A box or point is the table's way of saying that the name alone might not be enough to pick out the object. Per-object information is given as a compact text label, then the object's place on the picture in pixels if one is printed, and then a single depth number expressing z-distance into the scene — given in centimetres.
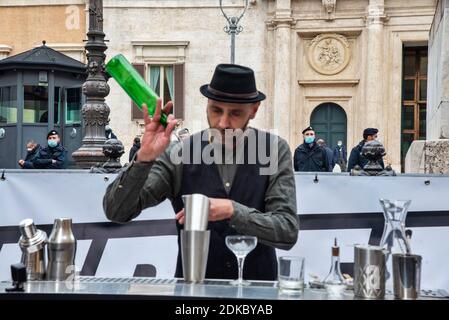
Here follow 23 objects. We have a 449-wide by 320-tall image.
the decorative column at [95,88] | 998
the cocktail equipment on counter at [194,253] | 268
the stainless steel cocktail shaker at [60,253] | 287
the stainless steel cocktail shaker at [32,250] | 286
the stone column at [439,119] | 739
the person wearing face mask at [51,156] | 1209
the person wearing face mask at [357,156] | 1207
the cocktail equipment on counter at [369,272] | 249
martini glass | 289
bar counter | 244
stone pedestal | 732
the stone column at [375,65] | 2656
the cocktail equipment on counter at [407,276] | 249
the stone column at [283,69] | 2722
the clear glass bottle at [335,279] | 262
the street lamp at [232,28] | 2184
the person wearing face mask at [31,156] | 1267
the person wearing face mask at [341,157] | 2077
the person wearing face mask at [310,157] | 1290
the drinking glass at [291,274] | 260
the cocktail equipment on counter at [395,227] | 267
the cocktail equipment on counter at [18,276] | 254
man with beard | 309
